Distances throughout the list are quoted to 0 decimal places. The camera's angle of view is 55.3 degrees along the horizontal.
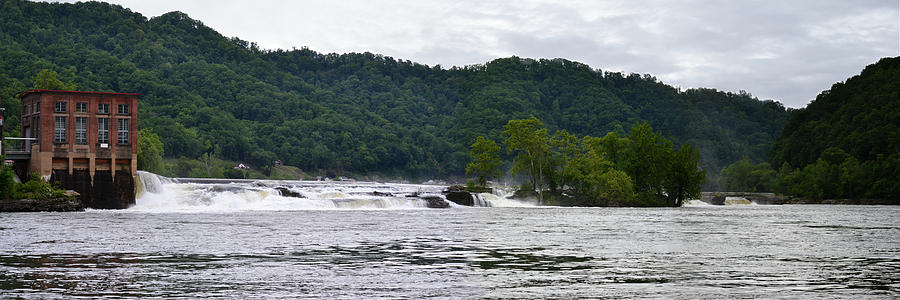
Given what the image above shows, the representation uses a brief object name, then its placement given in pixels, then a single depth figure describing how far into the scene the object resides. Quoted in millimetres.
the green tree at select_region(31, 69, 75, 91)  106500
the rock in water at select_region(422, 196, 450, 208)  87250
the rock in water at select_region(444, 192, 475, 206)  91625
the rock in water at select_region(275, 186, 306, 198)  81062
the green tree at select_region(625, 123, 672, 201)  103188
